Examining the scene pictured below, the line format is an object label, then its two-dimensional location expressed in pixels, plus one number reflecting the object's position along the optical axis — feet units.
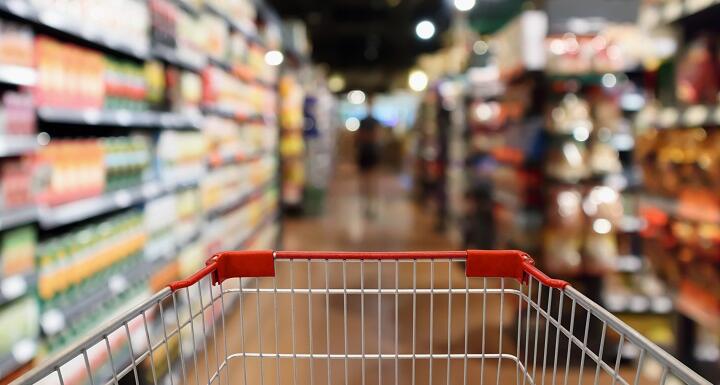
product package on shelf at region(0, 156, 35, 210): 6.21
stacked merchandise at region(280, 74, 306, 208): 29.66
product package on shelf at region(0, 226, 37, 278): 6.17
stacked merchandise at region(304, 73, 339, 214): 32.76
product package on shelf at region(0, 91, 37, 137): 6.12
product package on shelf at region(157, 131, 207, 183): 10.89
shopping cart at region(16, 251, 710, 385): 4.04
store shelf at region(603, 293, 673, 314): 12.03
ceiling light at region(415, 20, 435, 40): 32.71
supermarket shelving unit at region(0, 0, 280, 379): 6.27
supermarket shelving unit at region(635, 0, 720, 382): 9.26
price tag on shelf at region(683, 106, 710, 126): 9.25
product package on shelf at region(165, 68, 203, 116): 11.39
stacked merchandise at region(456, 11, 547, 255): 12.76
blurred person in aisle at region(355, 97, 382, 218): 36.60
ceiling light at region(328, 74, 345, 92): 92.00
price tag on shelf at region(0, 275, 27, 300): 6.09
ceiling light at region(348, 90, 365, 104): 89.51
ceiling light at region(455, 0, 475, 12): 20.51
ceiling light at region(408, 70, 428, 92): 53.06
